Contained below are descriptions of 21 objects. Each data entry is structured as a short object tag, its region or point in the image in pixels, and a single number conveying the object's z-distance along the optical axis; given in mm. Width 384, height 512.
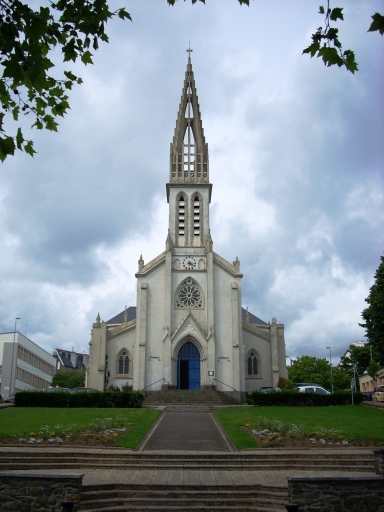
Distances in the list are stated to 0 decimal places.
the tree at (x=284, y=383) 45103
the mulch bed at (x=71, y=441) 17531
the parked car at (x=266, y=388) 41891
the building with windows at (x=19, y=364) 69062
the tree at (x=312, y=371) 83188
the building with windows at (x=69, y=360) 115562
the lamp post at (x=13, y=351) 66594
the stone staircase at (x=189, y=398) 39219
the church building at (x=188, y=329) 43938
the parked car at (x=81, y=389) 39944
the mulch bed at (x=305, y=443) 17494
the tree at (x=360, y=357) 72438
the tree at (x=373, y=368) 56188
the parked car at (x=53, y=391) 33612
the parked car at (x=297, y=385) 43122
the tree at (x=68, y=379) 86812
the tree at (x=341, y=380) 82750
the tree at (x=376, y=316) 33906
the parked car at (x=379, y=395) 40531
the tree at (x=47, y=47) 7367
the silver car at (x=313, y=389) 37016
